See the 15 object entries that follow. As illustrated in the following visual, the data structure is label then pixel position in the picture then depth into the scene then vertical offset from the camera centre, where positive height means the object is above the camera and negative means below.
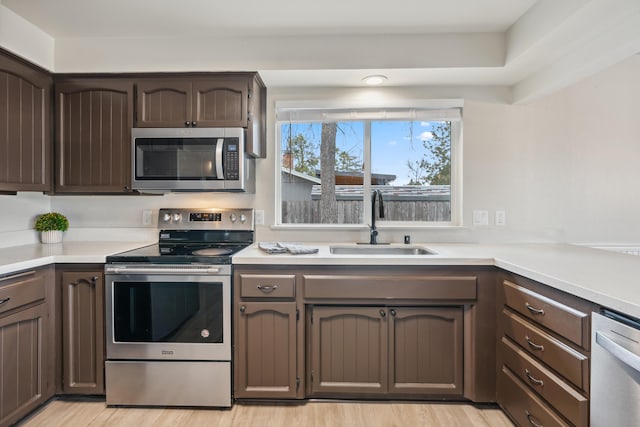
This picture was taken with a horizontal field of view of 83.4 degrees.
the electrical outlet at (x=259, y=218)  2.67 -0.05
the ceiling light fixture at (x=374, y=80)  2.44 +0.92
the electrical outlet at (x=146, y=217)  2.66 -0.04
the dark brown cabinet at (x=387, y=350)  2.05 -0.80
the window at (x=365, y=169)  2.74 +0.33
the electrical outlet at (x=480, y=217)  2.63 -0.04
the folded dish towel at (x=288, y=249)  2.12 -0.22
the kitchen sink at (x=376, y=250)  2.51 -0.27
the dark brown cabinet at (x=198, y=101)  2.30 +0.71
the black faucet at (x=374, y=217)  2.56 -0.04
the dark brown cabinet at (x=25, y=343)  1.74 -0.68
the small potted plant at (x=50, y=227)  2.50 -0.11
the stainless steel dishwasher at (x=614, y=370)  1.10 -0.52
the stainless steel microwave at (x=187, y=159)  2.28 +0.34
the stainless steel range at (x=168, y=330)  2.02 -0.67
